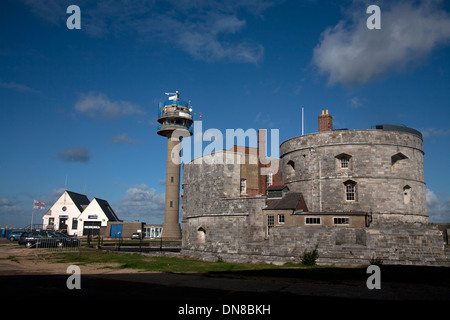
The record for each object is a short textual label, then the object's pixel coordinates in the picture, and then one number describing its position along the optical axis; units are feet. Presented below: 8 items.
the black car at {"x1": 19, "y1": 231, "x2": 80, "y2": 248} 87.45
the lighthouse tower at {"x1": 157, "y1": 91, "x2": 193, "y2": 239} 169.68
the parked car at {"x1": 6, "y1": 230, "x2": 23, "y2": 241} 147.75
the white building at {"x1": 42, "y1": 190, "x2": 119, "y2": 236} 199.62
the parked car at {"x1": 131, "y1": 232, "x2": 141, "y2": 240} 184.23
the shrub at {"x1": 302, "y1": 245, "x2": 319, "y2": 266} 70.54
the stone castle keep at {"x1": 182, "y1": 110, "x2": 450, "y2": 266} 72.84
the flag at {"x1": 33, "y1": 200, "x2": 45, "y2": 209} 161.13
